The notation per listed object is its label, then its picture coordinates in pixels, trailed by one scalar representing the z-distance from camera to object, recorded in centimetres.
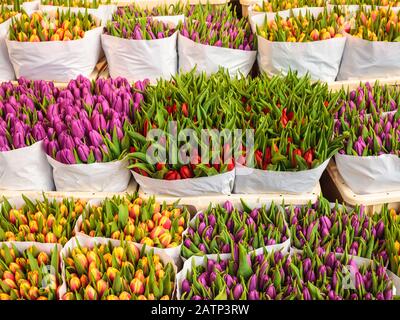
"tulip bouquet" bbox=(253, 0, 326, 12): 303
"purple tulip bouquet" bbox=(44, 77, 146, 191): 198
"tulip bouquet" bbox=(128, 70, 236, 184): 193
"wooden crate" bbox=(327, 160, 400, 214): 201
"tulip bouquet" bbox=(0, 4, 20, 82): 282
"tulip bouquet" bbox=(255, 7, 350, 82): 260
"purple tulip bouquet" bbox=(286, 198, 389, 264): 169
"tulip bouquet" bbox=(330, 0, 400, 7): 299
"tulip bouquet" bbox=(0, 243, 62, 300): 154
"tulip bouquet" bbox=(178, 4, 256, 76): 268
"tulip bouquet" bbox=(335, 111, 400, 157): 200
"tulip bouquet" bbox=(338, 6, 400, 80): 260
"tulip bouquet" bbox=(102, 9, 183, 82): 270
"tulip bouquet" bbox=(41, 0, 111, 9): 309
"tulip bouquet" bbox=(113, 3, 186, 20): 306
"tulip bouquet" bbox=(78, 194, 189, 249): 172
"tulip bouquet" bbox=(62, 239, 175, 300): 152
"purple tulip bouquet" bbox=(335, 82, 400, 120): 223
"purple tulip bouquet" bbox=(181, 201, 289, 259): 171
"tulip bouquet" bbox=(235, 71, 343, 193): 194
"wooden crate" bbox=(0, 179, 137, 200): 201
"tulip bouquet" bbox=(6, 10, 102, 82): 268
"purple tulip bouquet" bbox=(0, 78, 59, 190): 202
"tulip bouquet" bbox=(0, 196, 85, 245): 174
